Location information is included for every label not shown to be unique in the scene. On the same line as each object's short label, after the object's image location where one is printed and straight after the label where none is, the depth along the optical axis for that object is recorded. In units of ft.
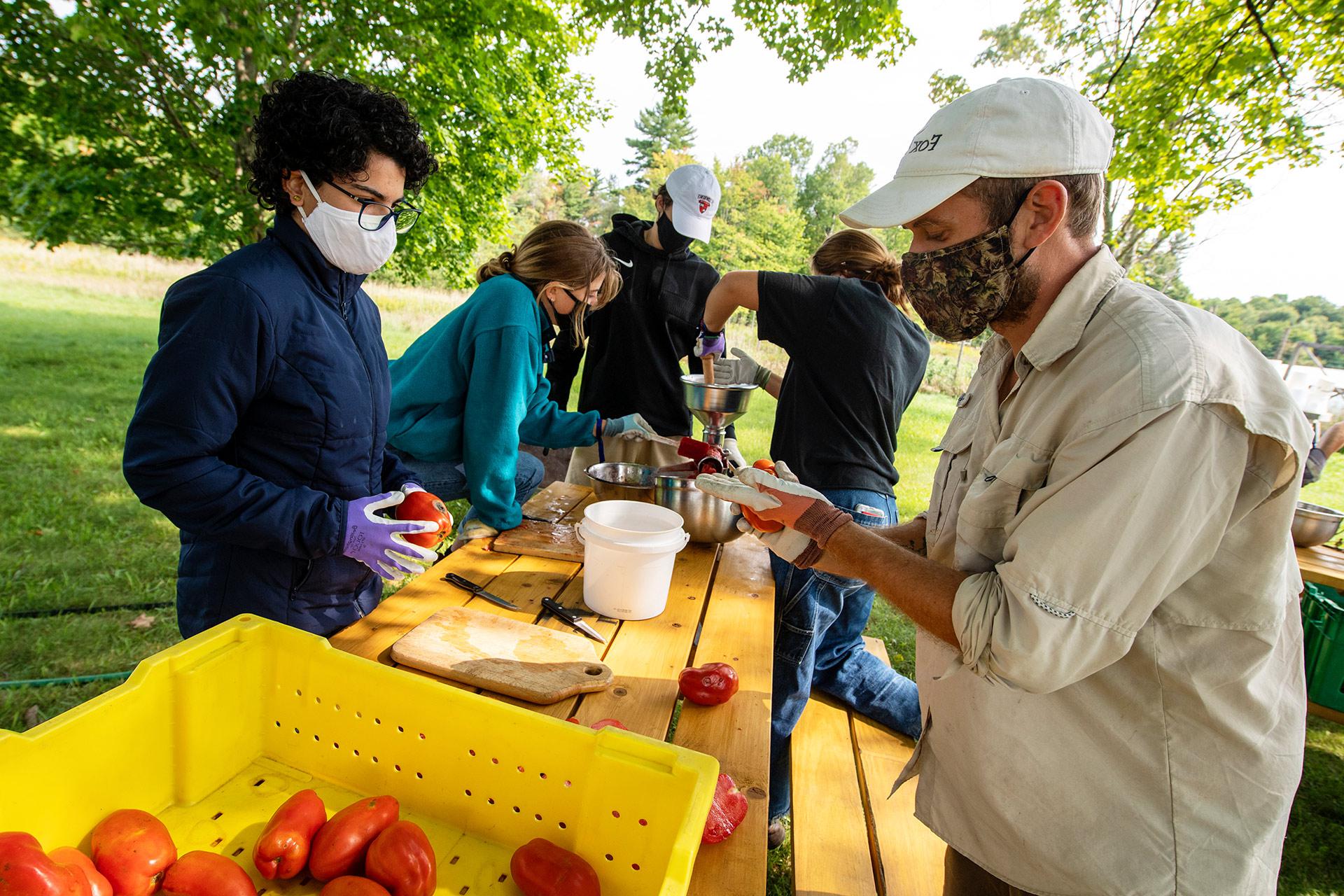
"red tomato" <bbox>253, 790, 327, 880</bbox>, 3.86
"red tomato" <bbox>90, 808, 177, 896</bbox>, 3.61
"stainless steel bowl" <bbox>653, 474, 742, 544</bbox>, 9.18
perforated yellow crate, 3.82
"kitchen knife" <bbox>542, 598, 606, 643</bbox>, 7.20
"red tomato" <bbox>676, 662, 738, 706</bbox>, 6.22
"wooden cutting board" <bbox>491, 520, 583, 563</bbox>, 9.22
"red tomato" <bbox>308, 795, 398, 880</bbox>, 3.91
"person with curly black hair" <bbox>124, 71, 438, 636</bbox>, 5.87
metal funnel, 10.74
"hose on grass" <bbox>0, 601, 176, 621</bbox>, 14.30
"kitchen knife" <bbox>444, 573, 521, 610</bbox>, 7.72
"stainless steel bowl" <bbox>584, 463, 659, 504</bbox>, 10.17
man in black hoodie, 14.75
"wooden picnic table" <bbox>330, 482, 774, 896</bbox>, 5.12
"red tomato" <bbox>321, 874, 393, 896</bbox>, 3.65
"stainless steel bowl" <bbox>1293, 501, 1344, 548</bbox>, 13.88
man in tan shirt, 3.96
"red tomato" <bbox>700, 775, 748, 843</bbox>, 4.74
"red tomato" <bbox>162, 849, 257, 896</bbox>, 3.61
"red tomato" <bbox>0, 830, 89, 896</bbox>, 2.91
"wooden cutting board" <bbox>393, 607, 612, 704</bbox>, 6.11
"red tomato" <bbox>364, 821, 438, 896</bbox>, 3.80
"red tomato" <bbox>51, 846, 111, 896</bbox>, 3.43
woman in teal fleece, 9.74
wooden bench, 7.41
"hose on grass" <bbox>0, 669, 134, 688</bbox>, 11.79
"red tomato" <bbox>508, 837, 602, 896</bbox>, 3.83
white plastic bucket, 7.30
